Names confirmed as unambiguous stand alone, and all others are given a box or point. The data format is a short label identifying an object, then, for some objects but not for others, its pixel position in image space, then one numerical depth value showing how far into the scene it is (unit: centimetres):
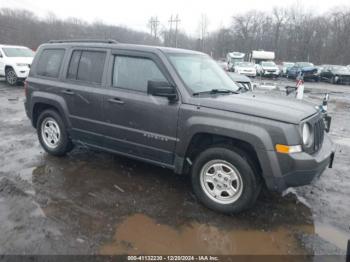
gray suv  343
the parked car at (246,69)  2849
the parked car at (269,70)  3103
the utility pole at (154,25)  7284
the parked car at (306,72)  2866
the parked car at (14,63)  1489
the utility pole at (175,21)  6456
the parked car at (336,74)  2686
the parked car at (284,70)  3354
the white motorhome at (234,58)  3651
